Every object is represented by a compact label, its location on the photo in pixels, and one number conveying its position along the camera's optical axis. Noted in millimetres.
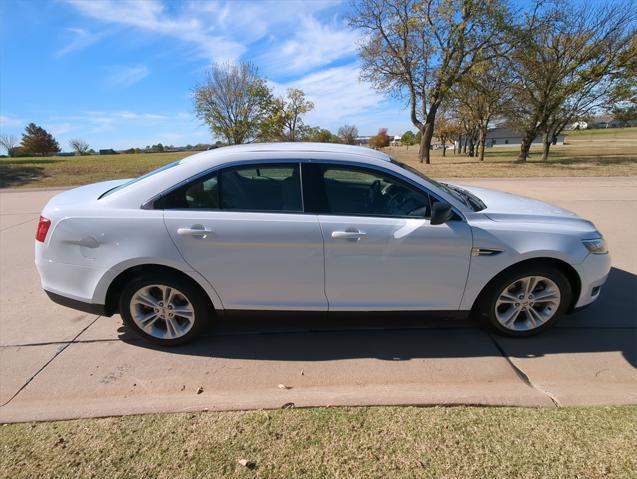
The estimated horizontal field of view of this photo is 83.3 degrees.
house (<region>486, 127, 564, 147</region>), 99912
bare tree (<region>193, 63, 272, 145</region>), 35438
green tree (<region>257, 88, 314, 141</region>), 40019
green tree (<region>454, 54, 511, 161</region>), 22969
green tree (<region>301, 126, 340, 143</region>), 51456
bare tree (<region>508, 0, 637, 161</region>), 21625
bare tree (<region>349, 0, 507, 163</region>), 20250
